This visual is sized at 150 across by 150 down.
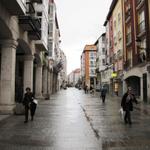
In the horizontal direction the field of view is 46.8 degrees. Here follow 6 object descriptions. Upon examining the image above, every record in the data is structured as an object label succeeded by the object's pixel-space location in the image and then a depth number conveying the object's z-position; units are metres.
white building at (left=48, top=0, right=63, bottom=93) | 25.47
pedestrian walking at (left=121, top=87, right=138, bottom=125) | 7.56
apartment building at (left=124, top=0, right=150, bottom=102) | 16.65
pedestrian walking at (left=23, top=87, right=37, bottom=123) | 7.72
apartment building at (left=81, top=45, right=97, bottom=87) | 69.75
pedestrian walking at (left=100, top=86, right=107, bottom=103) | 16.38
